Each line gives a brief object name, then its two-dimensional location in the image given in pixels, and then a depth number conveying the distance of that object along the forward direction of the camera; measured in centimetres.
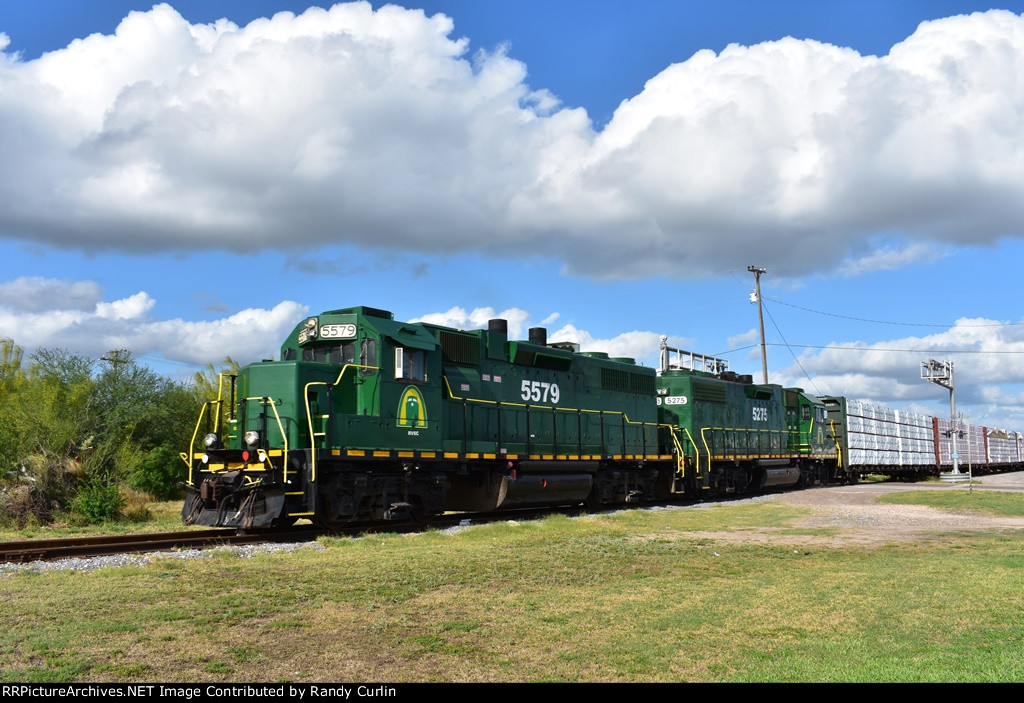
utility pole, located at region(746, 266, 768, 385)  4731
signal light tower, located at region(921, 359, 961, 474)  4700
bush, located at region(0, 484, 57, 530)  1802
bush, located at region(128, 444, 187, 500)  2842
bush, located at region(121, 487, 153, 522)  1973
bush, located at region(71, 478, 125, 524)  1875
